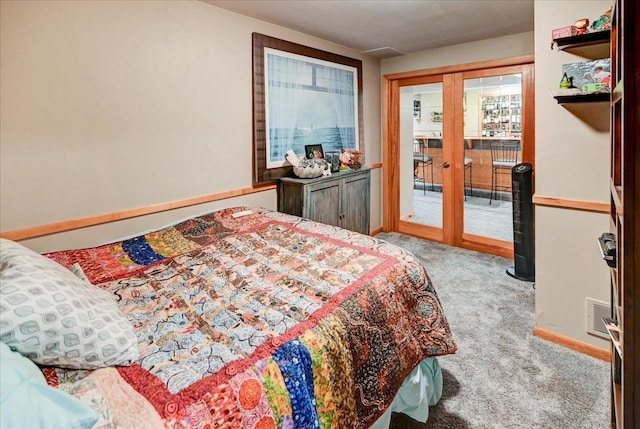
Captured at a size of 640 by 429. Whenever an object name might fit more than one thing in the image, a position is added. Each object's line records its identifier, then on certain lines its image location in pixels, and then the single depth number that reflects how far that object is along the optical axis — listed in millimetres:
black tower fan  3330
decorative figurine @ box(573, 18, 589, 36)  2031
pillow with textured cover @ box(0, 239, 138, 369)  961
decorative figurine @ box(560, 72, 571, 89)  2129
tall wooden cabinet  730
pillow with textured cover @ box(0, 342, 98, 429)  741
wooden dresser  3291
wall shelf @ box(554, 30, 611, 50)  1953
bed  981
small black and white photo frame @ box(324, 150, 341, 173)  3875
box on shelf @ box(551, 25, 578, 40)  2066
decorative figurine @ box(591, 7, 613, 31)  1884
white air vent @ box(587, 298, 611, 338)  2229
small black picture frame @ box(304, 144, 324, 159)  3715
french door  3902
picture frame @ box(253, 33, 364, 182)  3211
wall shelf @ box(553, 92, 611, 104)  1983
